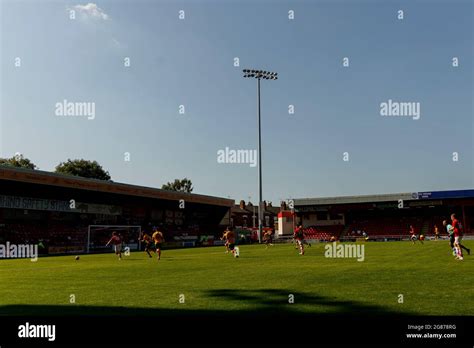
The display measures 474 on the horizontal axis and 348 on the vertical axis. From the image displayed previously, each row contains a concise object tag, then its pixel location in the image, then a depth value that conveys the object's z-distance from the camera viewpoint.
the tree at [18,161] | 79.56
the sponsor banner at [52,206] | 47.09
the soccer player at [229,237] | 30.56
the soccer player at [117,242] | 30.55
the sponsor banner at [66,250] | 47.86
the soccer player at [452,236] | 22.24
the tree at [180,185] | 128.88
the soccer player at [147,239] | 32.49
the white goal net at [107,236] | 52.00
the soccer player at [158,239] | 28.06
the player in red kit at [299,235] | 29.39
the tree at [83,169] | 85.98
